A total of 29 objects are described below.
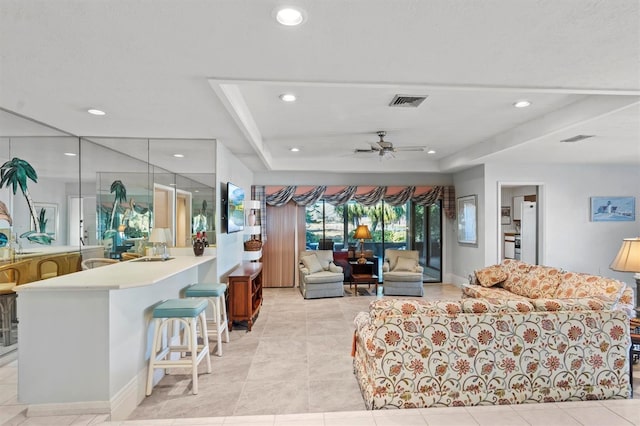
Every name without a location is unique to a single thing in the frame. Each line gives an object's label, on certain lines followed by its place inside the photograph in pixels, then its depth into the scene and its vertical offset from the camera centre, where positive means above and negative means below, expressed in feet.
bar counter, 7.90 -2.90
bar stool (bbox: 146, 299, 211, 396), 9.41 -2.94
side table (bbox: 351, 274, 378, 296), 21.88 -3.85
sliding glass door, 25.02 -0.67
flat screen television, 16.03 +0.40
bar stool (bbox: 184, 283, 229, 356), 12.10 -2.62
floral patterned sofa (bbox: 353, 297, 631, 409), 8.16 -3.17
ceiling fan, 15.26 +3.00
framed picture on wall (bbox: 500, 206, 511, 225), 27.32 +0.10
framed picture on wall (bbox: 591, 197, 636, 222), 21.27 +0.44
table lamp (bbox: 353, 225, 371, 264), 23.49 -1.09
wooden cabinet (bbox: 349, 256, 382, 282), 22.58 -3.26
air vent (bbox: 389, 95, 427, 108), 11.10 +3.71
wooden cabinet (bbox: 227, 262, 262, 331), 14.74 -3.42
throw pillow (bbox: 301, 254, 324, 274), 21.34 -2.85
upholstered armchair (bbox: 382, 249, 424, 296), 21.15 -3.54
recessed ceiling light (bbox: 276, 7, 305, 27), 5.55 +3.20
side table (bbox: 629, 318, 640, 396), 8.93 -3.30
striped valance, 24.00 +1.39
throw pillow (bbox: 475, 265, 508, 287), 16.28 -2.74
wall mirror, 13.58 +1.07
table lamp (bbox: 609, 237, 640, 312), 10.80 -1.29
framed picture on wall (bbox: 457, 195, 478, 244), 21.62 -0.17
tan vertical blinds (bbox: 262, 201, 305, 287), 24.45 -2.03
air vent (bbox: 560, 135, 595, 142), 14.12 +3.16
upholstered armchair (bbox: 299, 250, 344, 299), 20.59 -3.44
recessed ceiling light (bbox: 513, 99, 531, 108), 11.63 +3.74
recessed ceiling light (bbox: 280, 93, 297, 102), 10.87 +3.72
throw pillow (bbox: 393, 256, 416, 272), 21.76 -2.93
